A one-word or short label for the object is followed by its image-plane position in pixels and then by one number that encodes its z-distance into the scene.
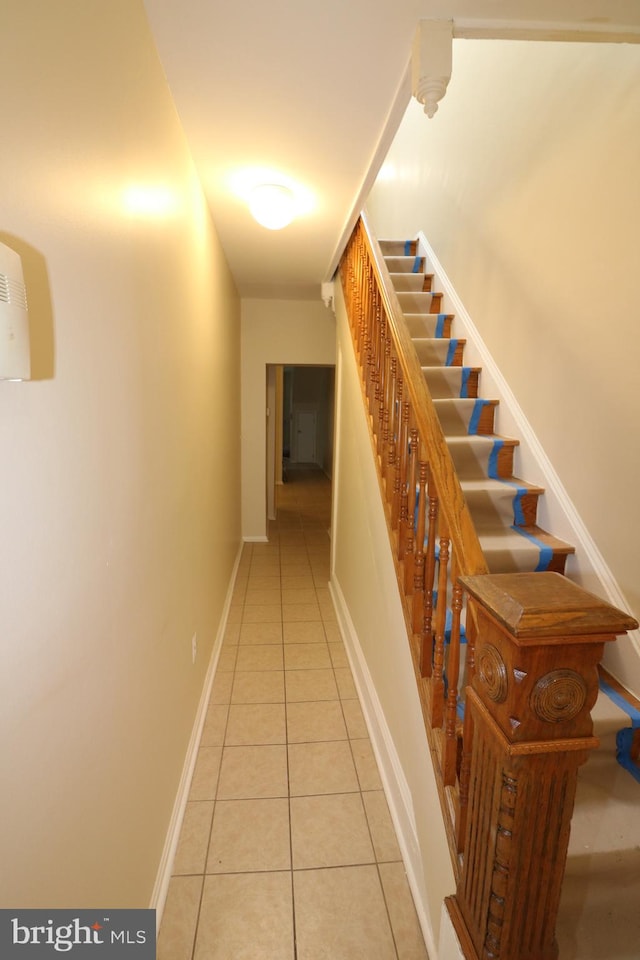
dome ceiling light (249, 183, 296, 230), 2.29
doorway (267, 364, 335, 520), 11.11
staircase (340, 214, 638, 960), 0.88
